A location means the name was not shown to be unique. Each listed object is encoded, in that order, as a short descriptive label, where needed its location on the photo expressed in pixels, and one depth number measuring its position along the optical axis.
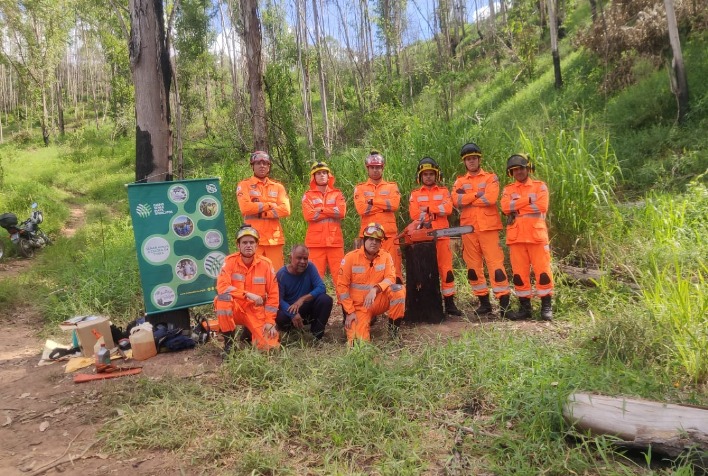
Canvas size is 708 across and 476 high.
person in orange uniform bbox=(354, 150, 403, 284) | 5.33
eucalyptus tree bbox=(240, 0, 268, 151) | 7.46
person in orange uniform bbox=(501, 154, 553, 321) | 4.71
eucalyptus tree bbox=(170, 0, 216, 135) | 17.09
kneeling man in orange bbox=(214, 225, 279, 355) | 4.19
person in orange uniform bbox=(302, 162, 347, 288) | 5.28
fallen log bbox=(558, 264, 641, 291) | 5.03
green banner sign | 4.73
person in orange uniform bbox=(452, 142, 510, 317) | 4.98
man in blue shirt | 4.52
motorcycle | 9.30
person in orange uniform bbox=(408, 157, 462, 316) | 5.20
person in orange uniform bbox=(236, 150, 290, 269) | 5.16
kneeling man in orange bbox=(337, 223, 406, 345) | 4.40
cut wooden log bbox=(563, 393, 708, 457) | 2.35
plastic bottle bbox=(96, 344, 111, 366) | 4.05
